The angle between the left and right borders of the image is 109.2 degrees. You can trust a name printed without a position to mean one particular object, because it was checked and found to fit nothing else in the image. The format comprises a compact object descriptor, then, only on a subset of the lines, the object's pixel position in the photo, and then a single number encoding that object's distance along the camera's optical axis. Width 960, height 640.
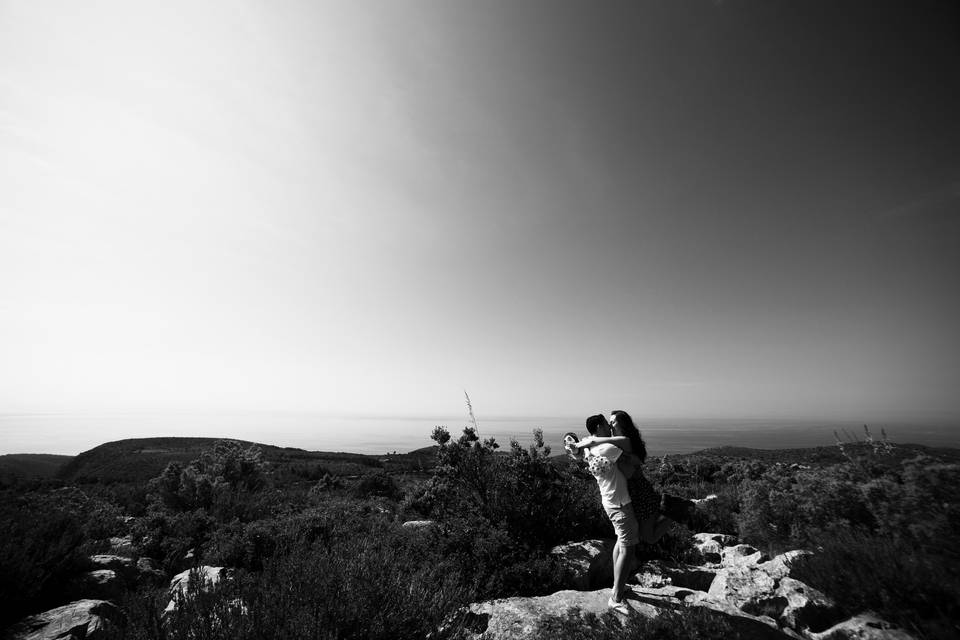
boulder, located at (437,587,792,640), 3.23
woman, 4.29
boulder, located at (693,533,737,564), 6.36
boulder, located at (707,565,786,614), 3.70
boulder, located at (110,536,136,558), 7.02
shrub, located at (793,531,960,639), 2.77
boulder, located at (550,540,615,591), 5.13
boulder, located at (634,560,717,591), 5.00
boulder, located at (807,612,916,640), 2.87
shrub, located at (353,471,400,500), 17.75
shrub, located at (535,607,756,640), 2.94
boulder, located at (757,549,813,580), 4.02
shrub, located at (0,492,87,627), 4.17
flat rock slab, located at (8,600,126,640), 3.51
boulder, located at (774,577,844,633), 3.29
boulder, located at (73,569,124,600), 5.07
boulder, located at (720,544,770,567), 5.51
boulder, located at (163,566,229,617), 2.78
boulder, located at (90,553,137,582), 5.79
